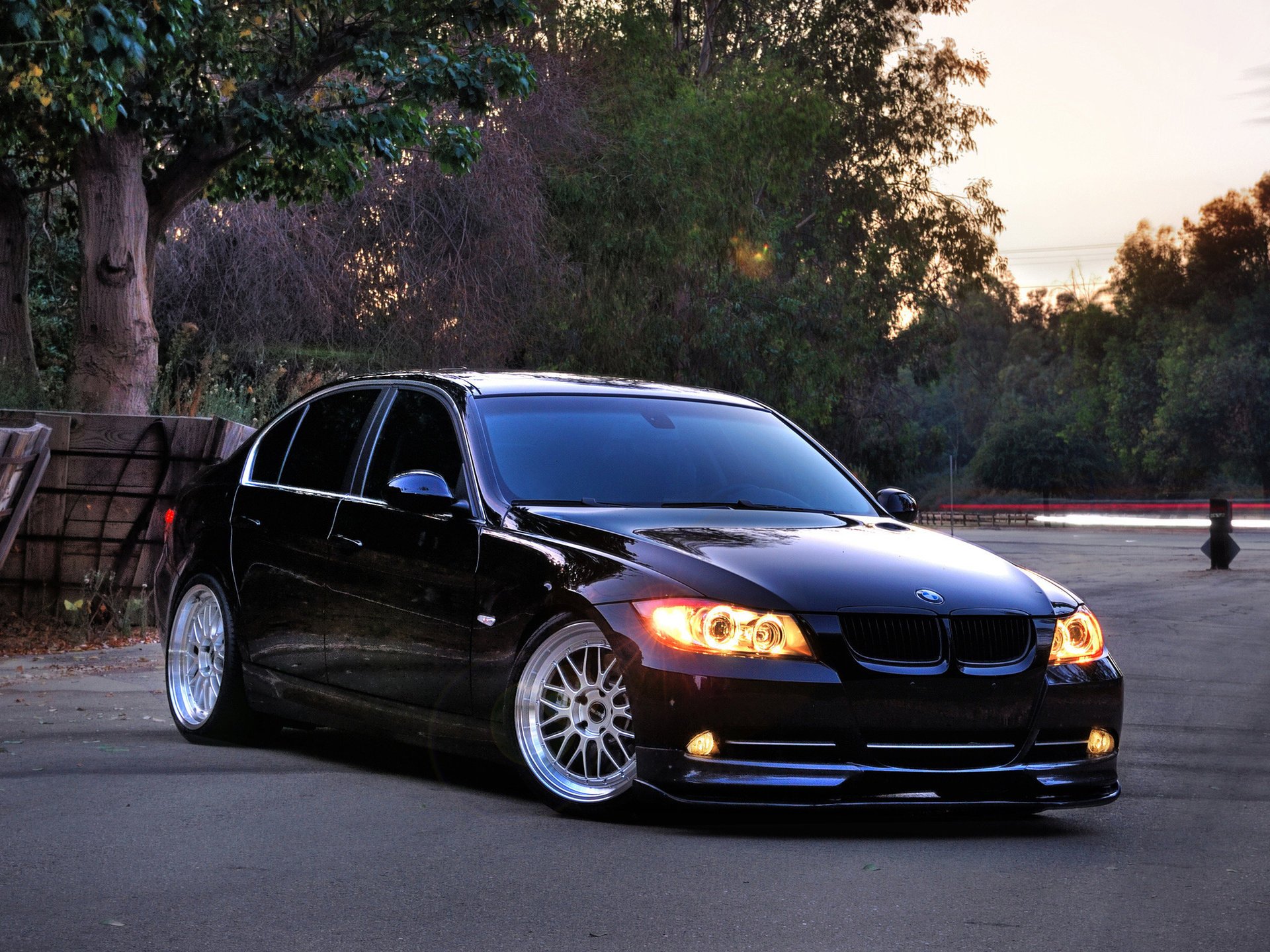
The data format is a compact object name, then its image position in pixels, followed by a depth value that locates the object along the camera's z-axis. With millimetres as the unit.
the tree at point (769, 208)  35031
